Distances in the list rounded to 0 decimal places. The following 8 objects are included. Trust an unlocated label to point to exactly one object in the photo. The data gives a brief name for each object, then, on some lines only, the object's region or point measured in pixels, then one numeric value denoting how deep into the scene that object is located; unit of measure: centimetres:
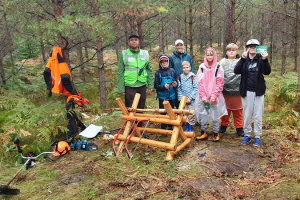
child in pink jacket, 484
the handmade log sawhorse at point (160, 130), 429
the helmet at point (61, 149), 477
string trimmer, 331
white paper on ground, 569
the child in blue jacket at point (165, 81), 533
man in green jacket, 530
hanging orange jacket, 539
